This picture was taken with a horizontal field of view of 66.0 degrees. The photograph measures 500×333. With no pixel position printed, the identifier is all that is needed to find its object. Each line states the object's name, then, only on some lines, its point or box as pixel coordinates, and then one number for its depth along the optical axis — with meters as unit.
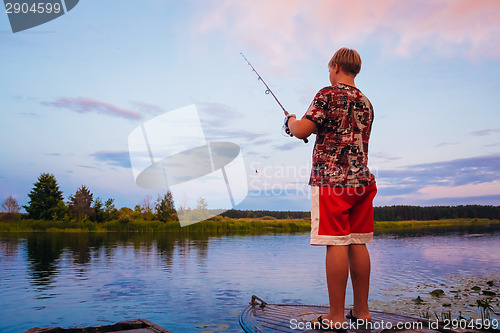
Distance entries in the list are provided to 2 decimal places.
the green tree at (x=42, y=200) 40.22
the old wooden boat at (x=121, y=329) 3.30
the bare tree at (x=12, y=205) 45.89
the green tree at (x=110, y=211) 38.44
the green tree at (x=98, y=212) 38.19
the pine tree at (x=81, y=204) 38.66
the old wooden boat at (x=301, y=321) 3.08
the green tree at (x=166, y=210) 37.78
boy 3.09
